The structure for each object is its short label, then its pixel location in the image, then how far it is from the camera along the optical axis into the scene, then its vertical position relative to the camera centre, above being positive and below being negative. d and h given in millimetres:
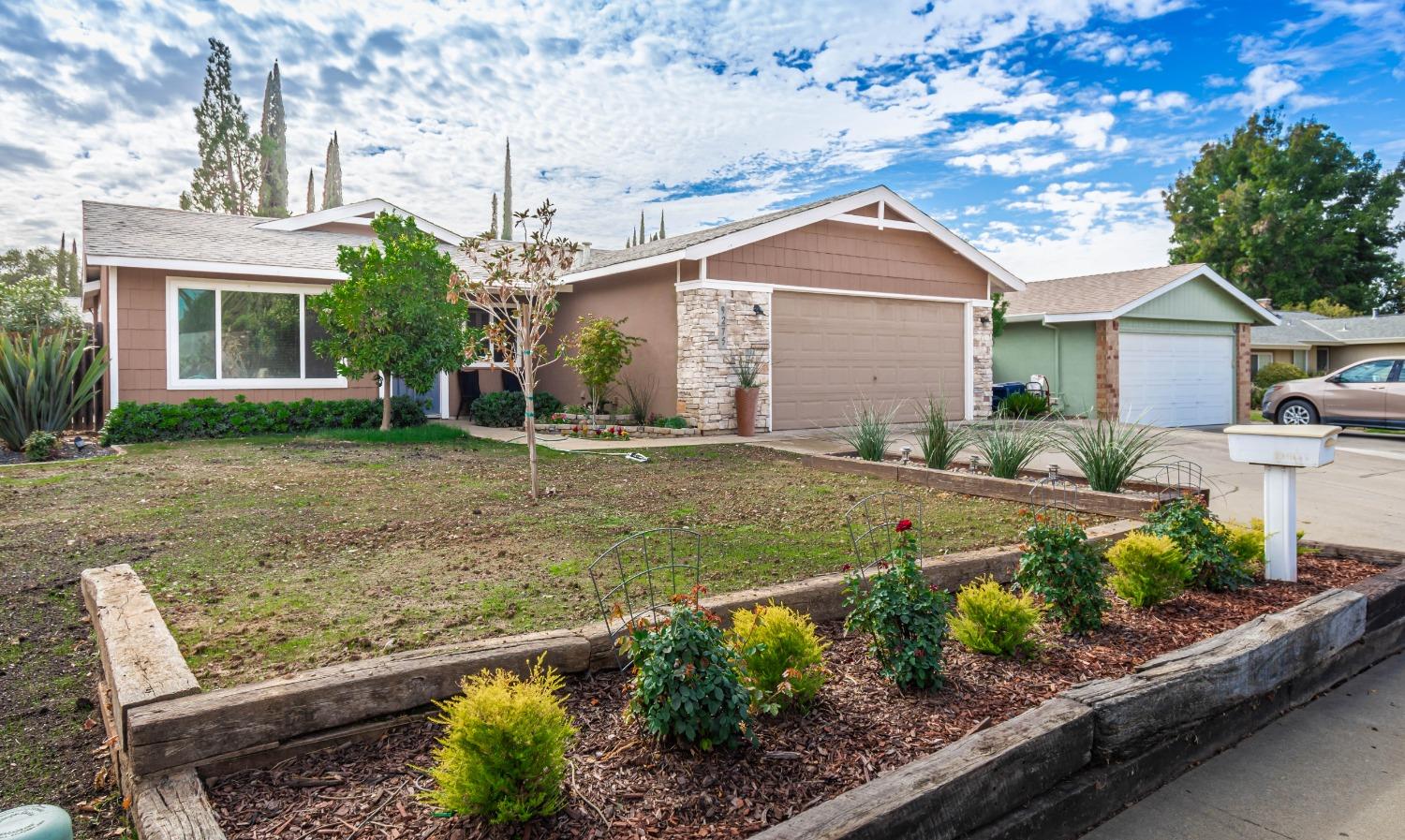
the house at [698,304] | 11547 +1577
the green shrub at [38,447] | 8953 -493
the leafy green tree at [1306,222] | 33531 +7599
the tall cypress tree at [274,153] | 31812 +10002
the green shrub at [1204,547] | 3977 -719
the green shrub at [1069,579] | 3408 -753
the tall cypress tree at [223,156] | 32406 +10055
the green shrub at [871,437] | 8695 -379
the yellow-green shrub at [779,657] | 2529 -817
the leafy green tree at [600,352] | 12562 +790
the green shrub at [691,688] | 2207 -798
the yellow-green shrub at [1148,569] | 3701 -777
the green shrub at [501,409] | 13508 -113
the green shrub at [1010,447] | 7324 -410
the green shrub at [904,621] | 2732 -766
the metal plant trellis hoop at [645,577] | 3184 -903
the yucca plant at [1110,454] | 6488 -425
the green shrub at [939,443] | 8016 -407
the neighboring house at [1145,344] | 16844 +1331
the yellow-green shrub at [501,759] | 1894 -855
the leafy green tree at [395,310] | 10625 +1239
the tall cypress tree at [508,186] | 34031 +9269
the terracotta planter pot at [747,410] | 12156 -116
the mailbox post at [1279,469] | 3996 -344
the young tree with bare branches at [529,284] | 6840 +1027
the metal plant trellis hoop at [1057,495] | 6195 -766
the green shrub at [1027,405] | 15629 -38
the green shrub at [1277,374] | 24641 +895
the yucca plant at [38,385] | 9359 +206
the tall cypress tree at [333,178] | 33594 +9477
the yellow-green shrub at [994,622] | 3078 -849
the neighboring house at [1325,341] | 25703 +1999
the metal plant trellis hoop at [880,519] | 4715 -852
